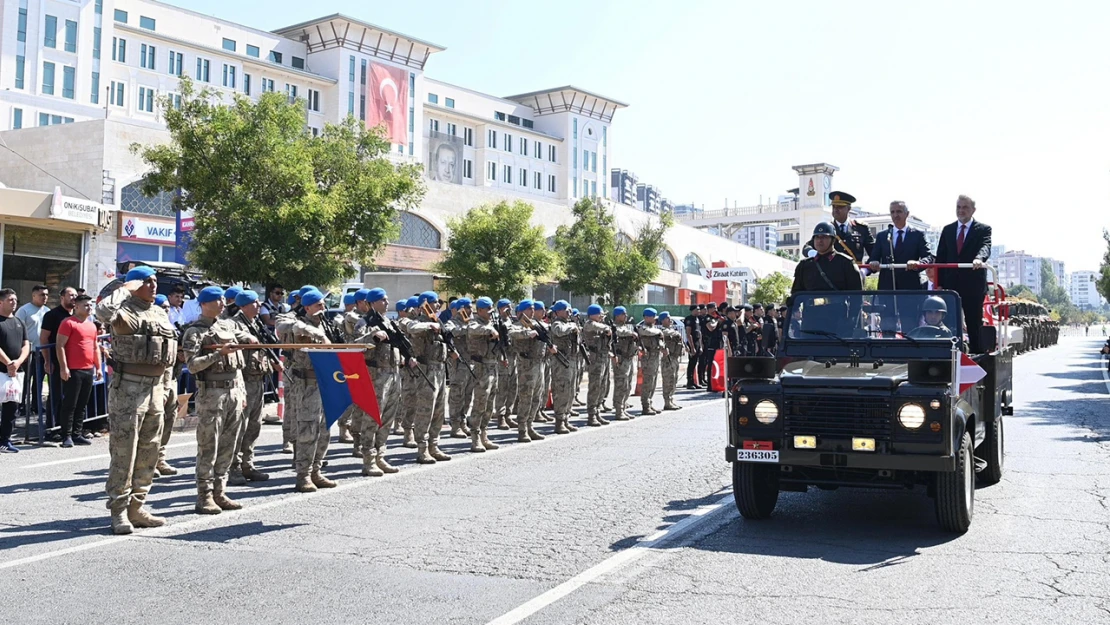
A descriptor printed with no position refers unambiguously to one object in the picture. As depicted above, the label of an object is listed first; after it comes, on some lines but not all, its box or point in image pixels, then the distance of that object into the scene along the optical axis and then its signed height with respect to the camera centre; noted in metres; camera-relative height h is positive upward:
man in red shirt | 11.68 -0.39
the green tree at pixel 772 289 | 58.53 +3.44
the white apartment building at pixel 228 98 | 28.73 +16.37
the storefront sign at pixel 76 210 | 22.54 +3.13
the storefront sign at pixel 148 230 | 28.92 +3.35
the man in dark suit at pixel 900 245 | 9.87 +1.08
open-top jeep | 6.65 -0.50
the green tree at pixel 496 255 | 30.80 +2.86
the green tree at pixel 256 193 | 19.22 +3.12
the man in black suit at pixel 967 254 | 9.16 +0.97
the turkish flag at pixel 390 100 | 68.56 +18.10
